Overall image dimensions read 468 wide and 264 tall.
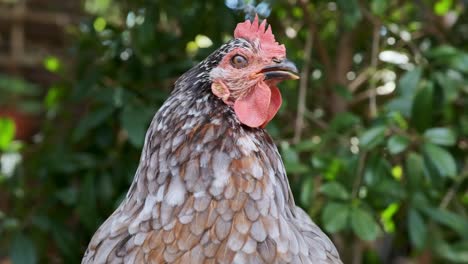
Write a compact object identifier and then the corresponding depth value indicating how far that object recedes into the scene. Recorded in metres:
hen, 0.88
